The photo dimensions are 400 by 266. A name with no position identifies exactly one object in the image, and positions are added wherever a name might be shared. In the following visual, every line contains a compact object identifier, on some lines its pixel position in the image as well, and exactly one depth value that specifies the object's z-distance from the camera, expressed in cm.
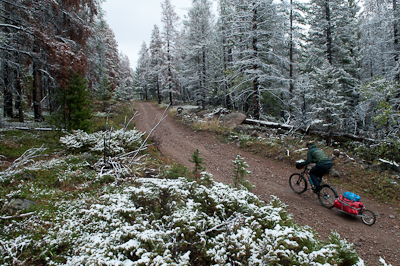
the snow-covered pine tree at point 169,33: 2883
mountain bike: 623
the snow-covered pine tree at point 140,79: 5734
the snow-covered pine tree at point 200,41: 2320
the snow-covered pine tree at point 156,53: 3075
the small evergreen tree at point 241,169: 517
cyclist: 629
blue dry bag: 566
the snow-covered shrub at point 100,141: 740
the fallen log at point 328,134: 1082
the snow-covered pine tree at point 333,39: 1656
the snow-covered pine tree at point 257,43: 1377
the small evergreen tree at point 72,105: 827
